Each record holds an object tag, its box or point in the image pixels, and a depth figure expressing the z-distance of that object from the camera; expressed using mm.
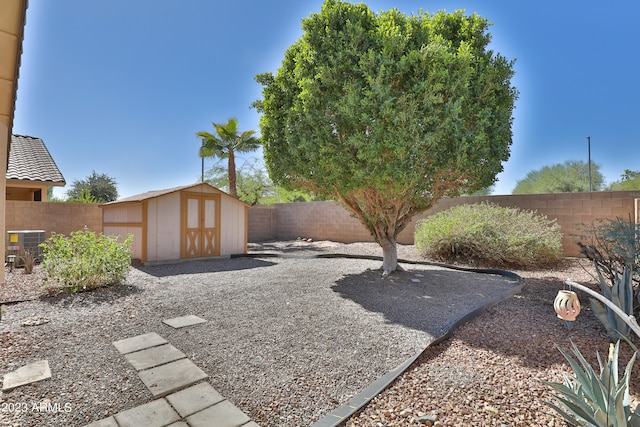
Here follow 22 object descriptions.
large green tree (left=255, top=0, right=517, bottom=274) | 4887
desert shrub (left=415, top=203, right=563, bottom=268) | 7340
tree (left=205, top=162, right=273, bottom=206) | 19797
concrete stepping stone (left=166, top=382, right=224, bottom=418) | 2010
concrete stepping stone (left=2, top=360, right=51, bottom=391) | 2230
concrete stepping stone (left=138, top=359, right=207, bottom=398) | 2229
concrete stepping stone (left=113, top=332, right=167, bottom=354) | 2875
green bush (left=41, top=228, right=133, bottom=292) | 4797
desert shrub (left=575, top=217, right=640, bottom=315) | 3477
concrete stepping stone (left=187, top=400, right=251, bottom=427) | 1871
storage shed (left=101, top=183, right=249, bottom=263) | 8094
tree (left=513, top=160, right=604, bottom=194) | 24645
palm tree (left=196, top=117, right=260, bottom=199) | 14367
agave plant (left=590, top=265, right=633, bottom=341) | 3053
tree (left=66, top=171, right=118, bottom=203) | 23844
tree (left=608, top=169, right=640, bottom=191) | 8492
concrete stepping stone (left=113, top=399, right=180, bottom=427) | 1856
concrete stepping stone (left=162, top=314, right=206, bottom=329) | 3490
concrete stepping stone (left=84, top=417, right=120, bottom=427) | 1817
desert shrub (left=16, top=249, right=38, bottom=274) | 6316
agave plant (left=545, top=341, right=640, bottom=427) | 1516
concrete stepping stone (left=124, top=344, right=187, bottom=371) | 2572
